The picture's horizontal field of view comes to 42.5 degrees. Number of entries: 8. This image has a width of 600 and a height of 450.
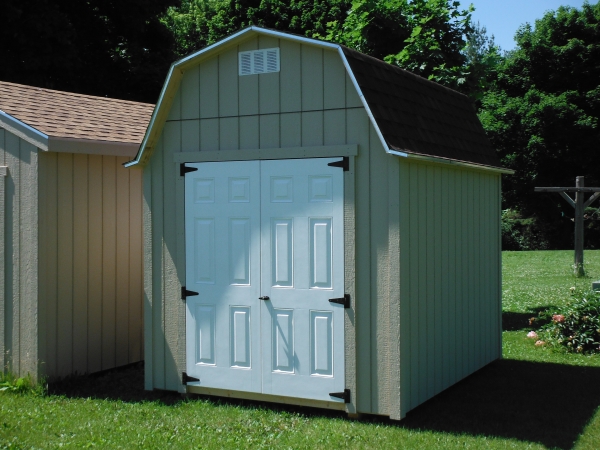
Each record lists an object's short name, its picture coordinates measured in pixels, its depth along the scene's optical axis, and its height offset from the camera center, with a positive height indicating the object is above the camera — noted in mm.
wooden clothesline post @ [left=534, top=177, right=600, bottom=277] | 18672 +567
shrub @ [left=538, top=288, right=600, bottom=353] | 10273 -1326
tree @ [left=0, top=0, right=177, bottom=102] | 22516 +5676
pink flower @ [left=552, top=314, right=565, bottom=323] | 10484 -1225
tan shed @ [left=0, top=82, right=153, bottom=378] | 8234 -114
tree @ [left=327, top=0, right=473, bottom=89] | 12578 +3271
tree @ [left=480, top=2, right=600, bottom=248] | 34000 +5124
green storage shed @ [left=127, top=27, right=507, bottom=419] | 6879 -5
